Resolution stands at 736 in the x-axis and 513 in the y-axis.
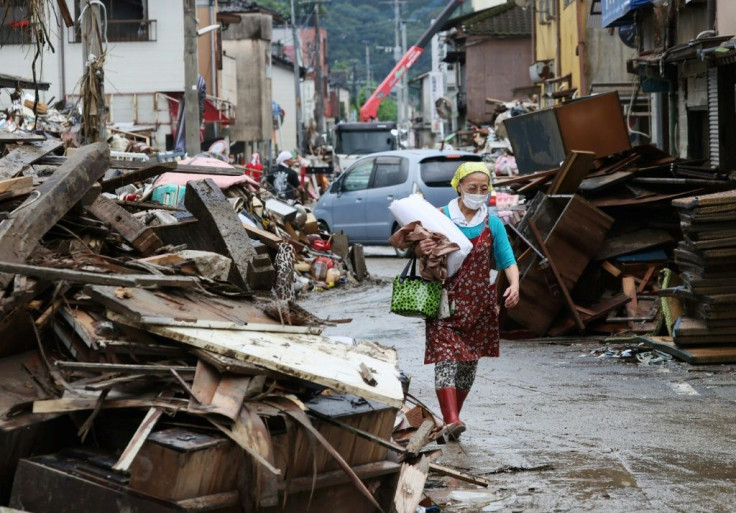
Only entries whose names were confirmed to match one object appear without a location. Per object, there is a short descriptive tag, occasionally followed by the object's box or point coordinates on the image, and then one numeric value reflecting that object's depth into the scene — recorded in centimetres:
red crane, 6372
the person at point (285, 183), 3428
